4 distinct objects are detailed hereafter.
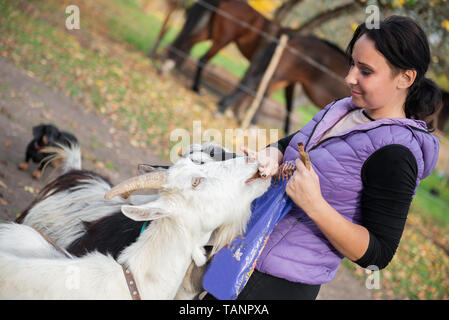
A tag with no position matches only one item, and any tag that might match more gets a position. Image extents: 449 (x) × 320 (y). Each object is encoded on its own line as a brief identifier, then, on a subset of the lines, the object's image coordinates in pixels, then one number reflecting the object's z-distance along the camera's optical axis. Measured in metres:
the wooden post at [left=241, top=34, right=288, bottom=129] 9.23
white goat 1.87
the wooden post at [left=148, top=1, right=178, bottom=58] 11.66
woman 1.59
